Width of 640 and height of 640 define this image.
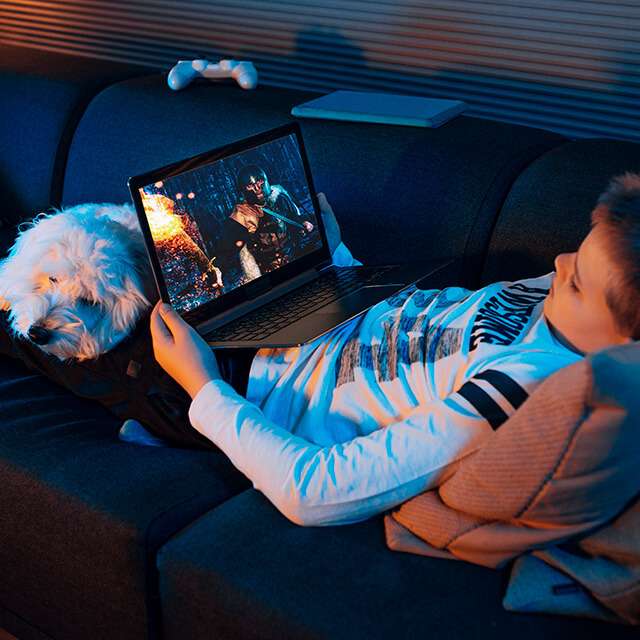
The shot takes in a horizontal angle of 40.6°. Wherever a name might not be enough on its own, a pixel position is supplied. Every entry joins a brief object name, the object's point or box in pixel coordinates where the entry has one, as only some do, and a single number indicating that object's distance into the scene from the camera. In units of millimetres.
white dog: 1625
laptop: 1572
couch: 1157
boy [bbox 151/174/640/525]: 1201
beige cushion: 1013
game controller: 2438
